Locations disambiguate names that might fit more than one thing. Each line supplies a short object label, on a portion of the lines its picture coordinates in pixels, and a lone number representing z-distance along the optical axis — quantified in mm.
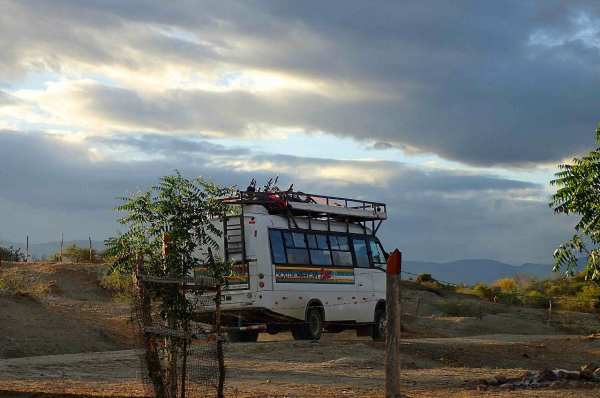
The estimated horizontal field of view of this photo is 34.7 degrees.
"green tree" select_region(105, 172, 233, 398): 12438
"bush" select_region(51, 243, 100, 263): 56000
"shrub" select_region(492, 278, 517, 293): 72250
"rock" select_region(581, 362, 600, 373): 16478
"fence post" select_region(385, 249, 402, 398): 12750
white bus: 24297
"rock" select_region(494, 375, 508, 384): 15875
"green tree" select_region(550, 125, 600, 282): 22609
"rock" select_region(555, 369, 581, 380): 15938
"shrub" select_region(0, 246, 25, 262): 57531
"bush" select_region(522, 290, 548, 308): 58188
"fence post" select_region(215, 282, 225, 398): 12814
